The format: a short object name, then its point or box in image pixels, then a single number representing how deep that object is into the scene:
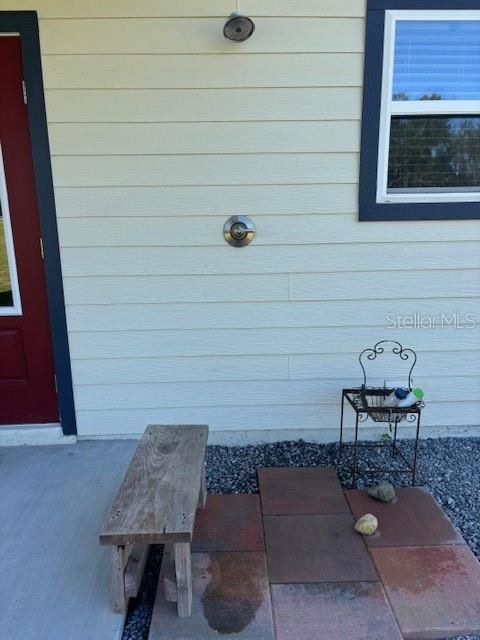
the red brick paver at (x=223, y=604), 1.50
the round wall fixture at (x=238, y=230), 2.52
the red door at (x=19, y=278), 2.44
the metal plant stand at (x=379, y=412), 2.35
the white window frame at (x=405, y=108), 2.37
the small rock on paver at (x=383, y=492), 2.20
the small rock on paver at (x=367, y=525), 1.97
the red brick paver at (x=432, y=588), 1.53
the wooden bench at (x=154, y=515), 1.46
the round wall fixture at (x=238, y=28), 2.21
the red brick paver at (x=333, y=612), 1.50
